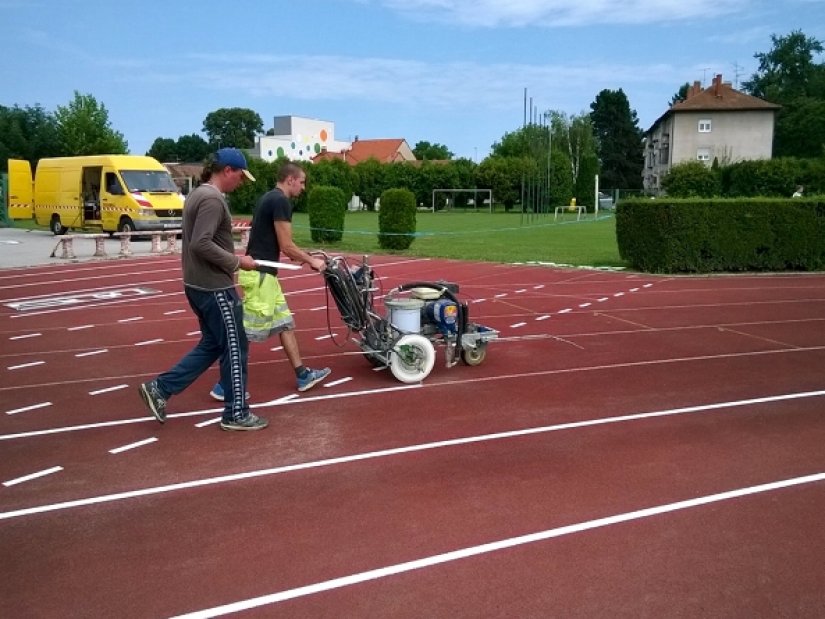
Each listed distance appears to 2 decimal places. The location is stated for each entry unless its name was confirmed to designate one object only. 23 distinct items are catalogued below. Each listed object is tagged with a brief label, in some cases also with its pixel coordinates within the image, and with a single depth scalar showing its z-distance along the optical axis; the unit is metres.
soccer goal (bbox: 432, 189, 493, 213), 64.25
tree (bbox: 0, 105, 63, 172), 60.47
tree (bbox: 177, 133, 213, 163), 133.25
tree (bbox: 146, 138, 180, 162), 130.75
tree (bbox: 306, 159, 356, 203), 59.75
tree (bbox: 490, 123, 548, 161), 58.79
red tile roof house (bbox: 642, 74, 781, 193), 67.19
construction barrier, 20.38
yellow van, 25.69
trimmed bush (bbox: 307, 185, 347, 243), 24.80
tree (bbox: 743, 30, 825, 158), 74.81
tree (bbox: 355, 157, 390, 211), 63.50
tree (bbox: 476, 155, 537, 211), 62.53
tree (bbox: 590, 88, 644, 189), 98.88
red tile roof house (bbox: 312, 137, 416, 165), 96.56
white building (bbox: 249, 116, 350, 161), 87.94
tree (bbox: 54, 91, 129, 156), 46.09
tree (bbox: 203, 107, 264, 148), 131.88
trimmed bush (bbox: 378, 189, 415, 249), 22.78
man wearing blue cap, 5.40
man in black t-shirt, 6.41
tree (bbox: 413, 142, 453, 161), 118.00
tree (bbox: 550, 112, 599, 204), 86.56
